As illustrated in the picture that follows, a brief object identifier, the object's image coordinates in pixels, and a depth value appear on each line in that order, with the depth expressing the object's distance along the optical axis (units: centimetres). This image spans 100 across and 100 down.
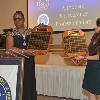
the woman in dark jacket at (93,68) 309
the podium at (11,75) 219
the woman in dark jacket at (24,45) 269
